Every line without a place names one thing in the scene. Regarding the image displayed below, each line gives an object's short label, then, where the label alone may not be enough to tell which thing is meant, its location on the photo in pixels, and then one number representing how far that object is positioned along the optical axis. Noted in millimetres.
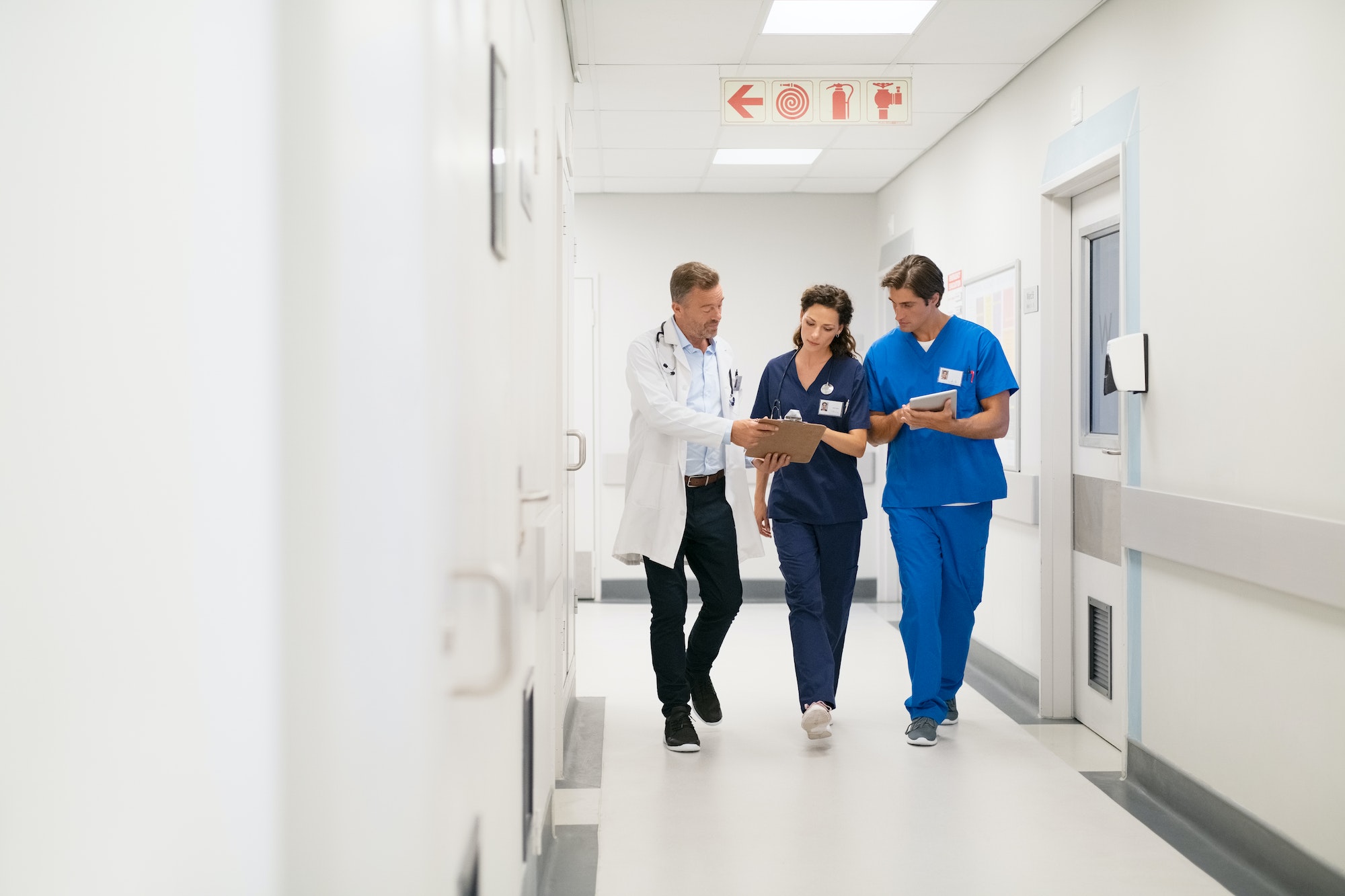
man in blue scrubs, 3719
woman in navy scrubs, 3701
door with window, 3881
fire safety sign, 4289
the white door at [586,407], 7086
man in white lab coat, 3594
